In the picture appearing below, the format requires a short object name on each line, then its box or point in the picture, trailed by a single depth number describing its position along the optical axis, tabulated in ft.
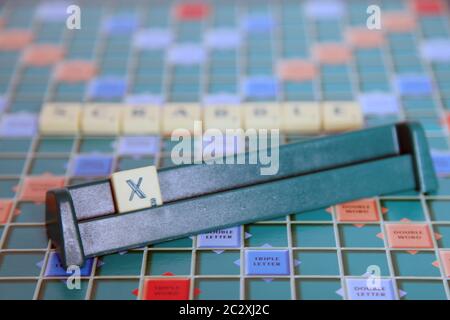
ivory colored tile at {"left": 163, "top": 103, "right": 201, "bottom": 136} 1.50
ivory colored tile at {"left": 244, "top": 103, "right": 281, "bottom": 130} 1.50
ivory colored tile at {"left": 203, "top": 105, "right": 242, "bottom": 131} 1.49
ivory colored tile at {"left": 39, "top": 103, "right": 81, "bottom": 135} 1.51
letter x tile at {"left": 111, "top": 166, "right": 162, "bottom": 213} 1.26
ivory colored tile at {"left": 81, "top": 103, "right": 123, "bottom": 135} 1.51
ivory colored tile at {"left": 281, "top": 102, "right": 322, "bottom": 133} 1.50
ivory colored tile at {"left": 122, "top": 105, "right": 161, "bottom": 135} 1.50
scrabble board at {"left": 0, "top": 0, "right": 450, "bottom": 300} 1.24
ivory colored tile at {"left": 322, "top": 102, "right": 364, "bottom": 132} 1.50
